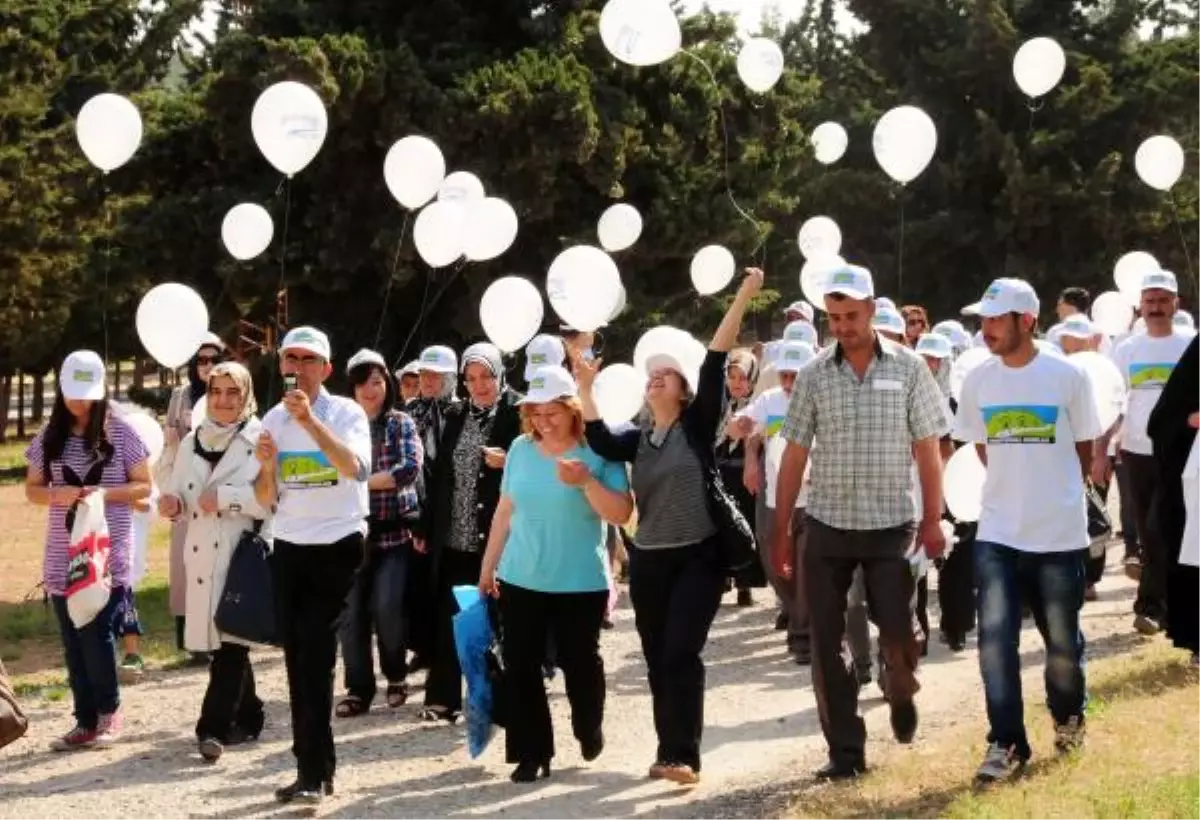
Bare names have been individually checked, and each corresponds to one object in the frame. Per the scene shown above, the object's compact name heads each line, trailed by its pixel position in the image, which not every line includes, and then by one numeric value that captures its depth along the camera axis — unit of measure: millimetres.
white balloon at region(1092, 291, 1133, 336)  15961
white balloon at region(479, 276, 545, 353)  10719
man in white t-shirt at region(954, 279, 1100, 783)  7055
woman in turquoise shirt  7781
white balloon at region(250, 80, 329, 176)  10953
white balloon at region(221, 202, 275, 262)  12984
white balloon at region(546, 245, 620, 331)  9562
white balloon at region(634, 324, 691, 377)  8195
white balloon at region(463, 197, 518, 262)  11883
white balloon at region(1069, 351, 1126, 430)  11047
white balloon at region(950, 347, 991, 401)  11984
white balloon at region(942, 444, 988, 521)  9133
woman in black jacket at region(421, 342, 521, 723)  9477
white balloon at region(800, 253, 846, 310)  12504
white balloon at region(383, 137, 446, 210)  12148
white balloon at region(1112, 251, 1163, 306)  16484
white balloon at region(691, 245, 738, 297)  15766
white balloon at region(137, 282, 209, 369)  10961
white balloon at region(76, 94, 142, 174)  11938
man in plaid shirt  7207
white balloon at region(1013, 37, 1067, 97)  15898
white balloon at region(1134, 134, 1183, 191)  15703
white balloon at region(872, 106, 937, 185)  13617
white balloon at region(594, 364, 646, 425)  8562
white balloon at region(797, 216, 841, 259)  16328
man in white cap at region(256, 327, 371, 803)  7504
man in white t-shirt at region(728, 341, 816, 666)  10445
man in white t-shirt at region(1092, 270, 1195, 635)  10656
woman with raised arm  7566
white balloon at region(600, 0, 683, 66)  11250
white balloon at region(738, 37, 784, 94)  14617
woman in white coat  8617
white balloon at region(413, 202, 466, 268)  11617
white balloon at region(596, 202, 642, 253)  15953
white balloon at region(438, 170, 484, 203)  12211
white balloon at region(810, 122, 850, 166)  20797
